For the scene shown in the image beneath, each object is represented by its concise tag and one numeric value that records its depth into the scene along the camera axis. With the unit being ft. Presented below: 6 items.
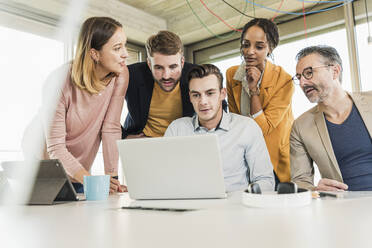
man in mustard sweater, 6.09
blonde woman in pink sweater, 5.70
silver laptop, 3.35
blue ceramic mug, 3.91
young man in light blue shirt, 5.47
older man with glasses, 5.32
